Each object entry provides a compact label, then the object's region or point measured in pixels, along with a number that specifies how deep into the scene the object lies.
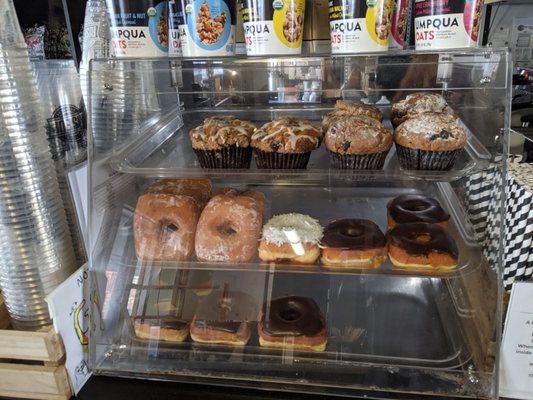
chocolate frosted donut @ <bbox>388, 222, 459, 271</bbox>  1.19
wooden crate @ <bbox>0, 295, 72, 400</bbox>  1.17
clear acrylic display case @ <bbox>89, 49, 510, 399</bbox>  1.14
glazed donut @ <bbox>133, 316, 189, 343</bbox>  1.36
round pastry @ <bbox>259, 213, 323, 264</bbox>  1.25
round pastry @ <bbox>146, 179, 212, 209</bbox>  1.43
